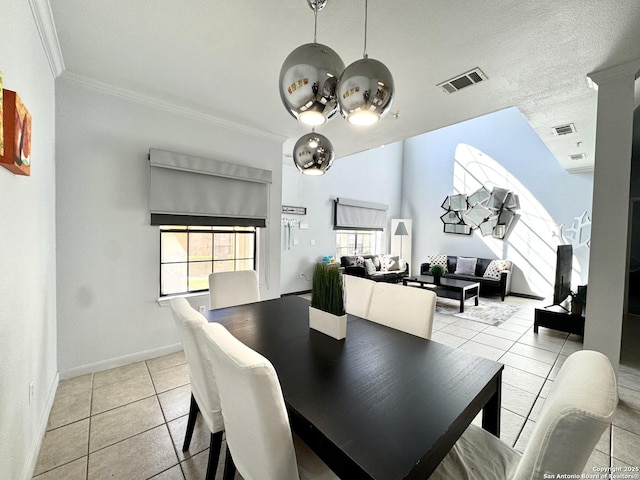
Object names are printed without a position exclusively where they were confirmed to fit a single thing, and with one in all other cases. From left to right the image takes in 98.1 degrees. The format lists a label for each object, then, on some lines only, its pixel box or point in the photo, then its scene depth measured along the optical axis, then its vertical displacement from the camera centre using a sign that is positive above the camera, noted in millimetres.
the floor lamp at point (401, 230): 7754 +126
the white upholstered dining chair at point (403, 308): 1752 -499
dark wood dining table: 782 -599
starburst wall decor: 6363 +593
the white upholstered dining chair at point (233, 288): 2461 -532
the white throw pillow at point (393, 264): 7027 -756
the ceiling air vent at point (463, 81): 2162 +1273
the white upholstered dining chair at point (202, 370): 1279 -694
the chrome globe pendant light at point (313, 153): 1833 +529
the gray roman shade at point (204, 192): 2754 +420
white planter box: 1548 -525
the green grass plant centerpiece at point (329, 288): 1546 -317
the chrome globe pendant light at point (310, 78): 1106 +622
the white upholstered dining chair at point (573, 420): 607 -411
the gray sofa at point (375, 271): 6160 -855
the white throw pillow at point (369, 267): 6352 -766
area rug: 4383 -1291
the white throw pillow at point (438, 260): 6914 -619
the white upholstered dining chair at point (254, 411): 806 -567
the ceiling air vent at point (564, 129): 3322 +1360
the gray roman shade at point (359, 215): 6652 +479
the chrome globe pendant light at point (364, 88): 1111 +589
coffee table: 4758 -940
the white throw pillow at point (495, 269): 5968 -693
